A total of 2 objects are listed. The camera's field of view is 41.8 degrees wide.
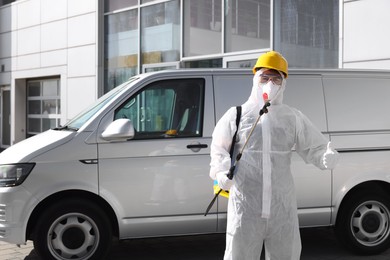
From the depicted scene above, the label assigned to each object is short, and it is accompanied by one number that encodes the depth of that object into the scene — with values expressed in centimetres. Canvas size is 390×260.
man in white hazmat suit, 314
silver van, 473
